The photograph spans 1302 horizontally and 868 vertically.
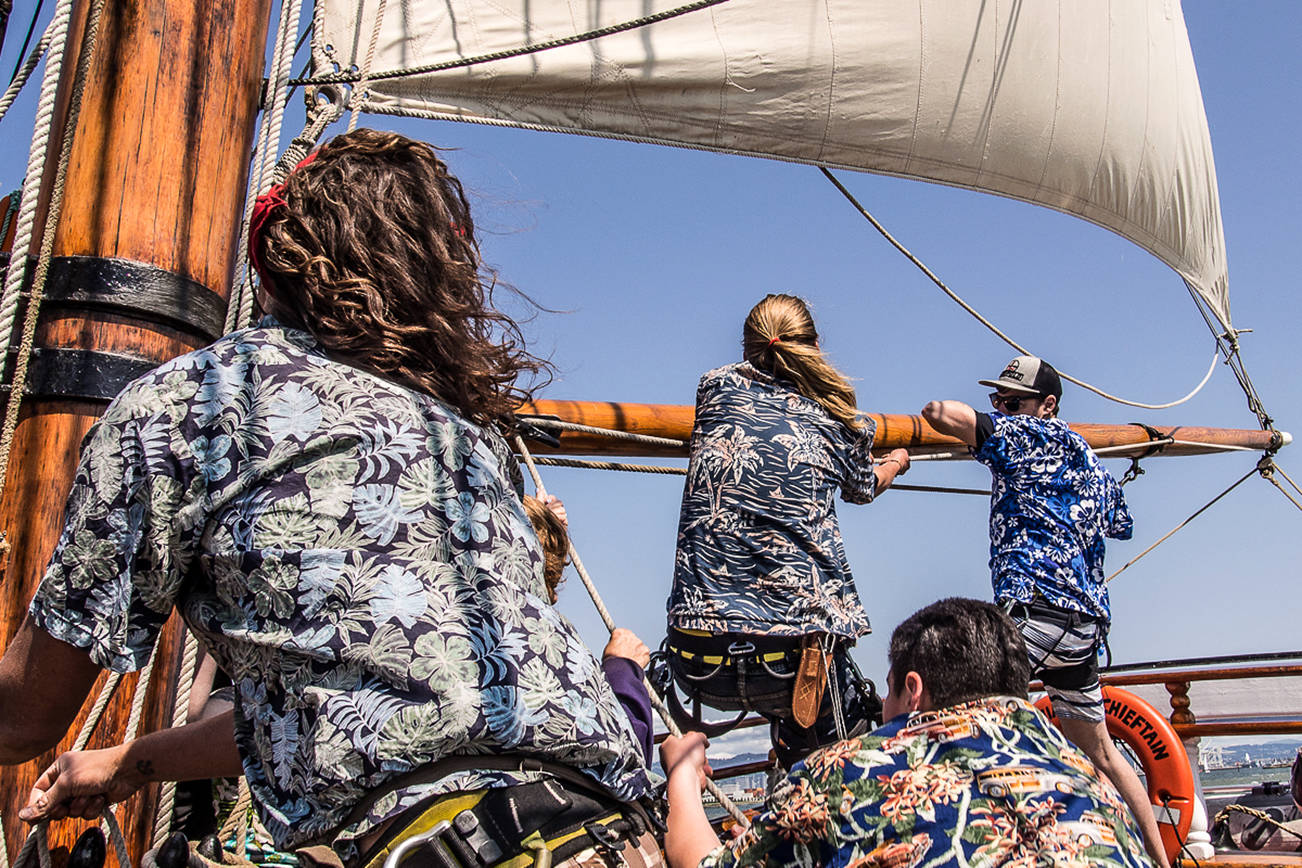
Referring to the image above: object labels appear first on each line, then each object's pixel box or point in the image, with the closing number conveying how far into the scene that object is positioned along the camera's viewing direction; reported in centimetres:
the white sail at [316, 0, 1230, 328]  383
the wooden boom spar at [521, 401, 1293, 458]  446
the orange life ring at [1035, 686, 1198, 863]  445
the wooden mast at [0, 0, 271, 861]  188
